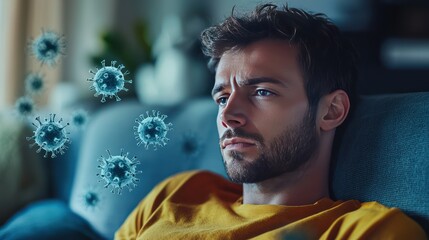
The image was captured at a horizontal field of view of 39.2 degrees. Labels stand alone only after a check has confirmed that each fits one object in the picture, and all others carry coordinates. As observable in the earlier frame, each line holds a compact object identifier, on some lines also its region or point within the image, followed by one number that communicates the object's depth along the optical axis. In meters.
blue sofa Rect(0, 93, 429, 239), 1.02
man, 1.04
